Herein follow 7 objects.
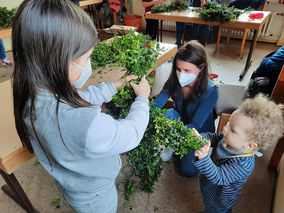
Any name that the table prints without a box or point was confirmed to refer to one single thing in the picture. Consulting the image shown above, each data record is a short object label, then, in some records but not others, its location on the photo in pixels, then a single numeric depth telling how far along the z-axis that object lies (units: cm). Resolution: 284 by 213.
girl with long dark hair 74
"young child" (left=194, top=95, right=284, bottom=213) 126
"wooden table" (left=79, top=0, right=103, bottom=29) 697
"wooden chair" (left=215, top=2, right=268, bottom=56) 495
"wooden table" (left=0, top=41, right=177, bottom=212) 129
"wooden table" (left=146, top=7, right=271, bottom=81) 372
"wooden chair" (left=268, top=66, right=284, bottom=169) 196
